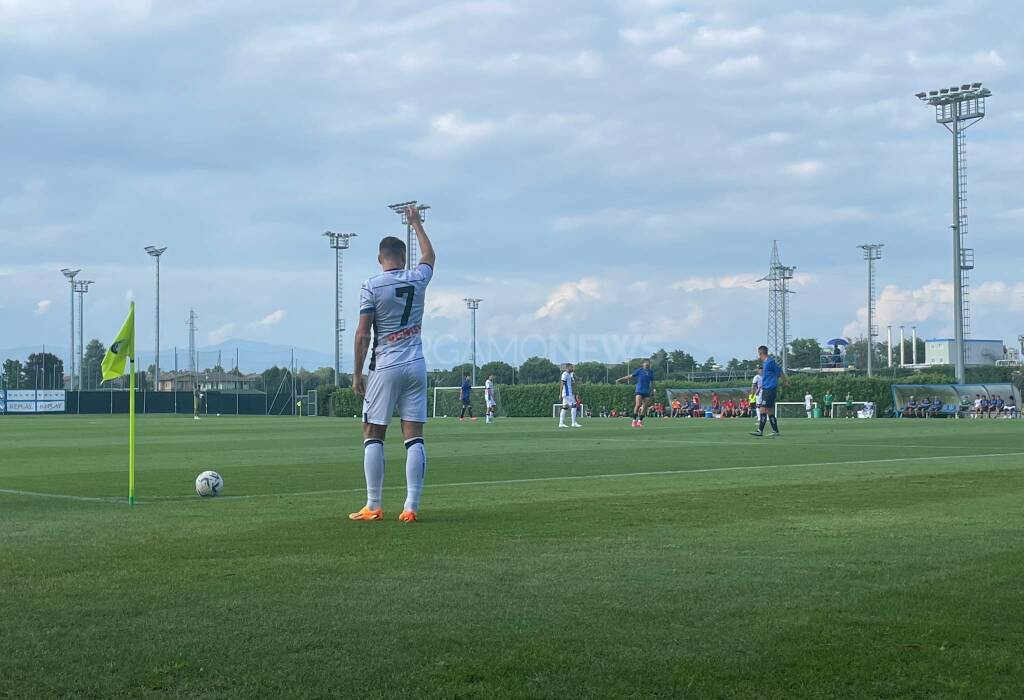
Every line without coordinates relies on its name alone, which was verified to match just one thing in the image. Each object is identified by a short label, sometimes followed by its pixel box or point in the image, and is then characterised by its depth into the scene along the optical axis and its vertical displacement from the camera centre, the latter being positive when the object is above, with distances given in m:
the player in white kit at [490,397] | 43.34 -0.19
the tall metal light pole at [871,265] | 87.21 +10.33
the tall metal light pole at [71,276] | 86.81 +9.04
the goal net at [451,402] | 70.12 -0.64
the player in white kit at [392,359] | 8.37 +0.25
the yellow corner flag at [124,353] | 9.63 +0.33
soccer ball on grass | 10.53 -0.87
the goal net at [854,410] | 52.38 -0.86
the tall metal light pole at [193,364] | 91.75 +2.34
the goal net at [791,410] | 57.69 -0.92
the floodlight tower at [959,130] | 55.12 +13.17
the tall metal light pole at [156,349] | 79.19 +3.02
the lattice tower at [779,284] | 101.06 +9.68
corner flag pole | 9.75 -0.50
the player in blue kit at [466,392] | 46.28 +0.00
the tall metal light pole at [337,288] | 76.75 +7.08
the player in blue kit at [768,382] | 25.81 +0.23
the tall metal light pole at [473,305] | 98.38 +7.58
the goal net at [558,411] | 65.50 -1.12
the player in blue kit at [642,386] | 34.66 +0.18
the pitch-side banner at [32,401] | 71.44 -0.60
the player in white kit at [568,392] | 34.75 -0.01
